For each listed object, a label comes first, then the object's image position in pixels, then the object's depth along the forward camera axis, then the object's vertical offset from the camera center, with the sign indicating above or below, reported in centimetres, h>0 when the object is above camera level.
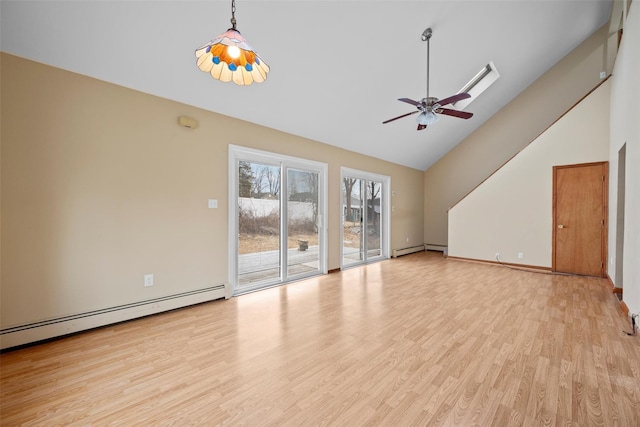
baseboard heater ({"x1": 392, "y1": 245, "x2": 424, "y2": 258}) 710 -115
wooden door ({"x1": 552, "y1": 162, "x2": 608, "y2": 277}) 477 -12
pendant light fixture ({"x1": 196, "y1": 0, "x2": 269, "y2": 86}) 171 +107
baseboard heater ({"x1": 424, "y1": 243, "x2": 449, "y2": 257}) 802 -112
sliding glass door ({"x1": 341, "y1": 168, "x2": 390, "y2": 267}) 584 -15
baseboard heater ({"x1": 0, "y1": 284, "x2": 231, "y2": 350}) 238 -116
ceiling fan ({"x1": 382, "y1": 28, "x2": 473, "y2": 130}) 337 +141
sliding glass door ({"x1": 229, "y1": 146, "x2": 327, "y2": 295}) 399 -15
